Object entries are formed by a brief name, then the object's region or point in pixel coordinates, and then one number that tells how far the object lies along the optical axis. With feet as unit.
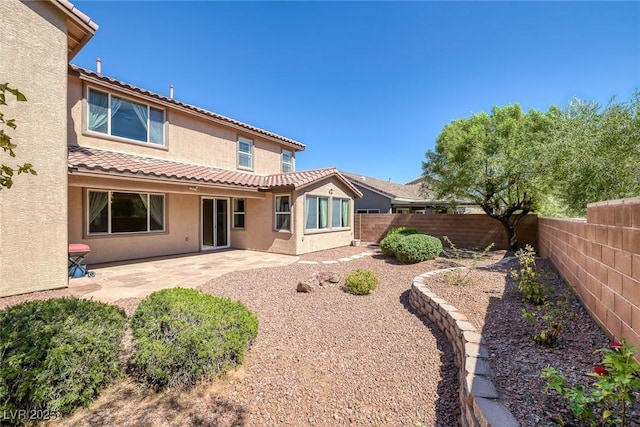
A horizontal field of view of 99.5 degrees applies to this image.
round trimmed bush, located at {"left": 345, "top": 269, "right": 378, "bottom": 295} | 23.03
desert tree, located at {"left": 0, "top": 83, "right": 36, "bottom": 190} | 6.61
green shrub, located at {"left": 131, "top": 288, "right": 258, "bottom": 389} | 10.93
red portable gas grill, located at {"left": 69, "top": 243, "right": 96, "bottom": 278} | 26.18
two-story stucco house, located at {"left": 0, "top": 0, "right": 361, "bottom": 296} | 21.43
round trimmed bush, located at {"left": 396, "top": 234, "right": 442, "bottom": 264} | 33.99
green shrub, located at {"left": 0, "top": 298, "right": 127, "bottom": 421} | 8.72
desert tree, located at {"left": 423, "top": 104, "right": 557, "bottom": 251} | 34.14
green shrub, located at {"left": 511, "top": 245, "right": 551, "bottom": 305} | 16.10
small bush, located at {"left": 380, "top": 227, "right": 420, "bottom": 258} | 36.25
